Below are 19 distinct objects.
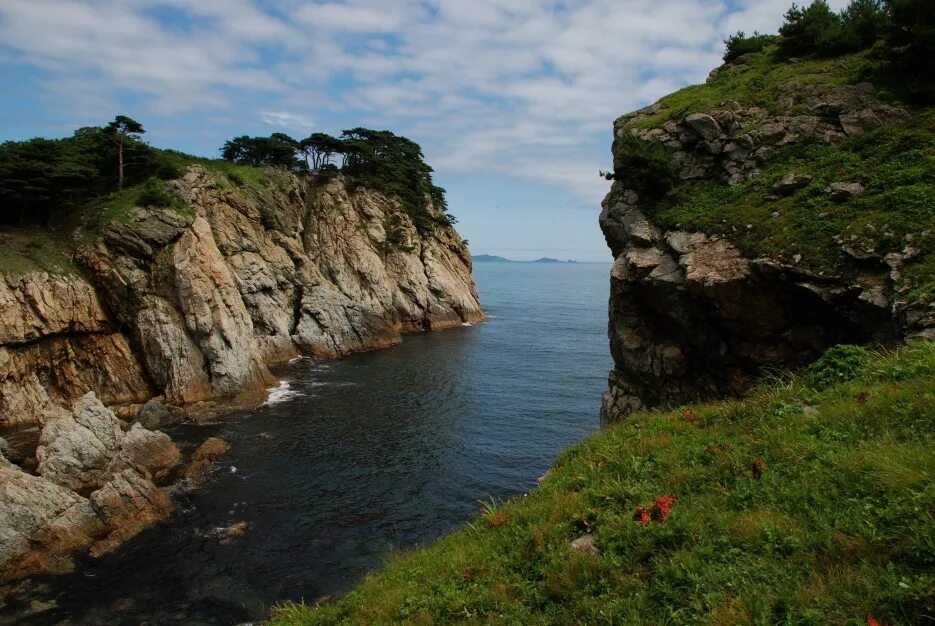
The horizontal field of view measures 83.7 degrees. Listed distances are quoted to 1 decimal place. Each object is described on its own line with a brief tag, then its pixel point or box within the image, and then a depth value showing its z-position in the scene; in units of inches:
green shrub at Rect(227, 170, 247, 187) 2363.4
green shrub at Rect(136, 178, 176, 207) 1748.3
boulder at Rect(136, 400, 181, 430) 1317.1
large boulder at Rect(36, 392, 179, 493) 970.3
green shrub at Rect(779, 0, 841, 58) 918.7
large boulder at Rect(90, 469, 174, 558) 830.5
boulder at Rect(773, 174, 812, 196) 740.6
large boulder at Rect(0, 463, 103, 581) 739.4
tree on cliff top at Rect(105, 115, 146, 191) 1808.6
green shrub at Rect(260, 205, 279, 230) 2327.8
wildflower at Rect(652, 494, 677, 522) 331.3
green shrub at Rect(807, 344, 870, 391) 452.1
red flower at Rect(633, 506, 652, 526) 333.2
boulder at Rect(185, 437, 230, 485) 1044.5
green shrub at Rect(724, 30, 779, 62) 1096.2
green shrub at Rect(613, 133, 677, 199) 871.7
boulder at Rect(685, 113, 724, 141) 874.1
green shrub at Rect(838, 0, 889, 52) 885.8
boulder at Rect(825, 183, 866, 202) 674.2
